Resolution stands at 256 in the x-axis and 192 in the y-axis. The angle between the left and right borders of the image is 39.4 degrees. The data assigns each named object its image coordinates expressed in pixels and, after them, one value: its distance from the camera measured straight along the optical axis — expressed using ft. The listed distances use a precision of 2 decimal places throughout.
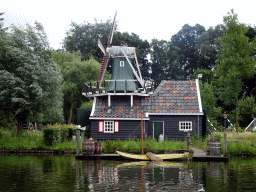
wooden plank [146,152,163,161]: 72.90
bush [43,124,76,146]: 94.53
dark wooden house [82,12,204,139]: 102.06
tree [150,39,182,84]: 206.28
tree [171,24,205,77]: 216.54
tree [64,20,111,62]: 185.37
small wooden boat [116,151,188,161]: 72.54
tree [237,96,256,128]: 123.13
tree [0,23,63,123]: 105.19
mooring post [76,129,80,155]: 78.69
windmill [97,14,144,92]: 109.29
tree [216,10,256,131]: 111.86
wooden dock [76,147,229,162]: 73.20
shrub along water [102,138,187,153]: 79.25
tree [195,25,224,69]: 200.23
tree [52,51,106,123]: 150.51
